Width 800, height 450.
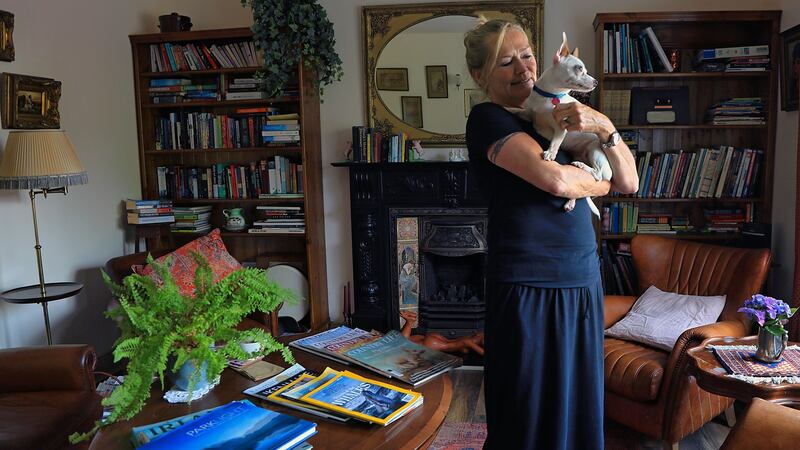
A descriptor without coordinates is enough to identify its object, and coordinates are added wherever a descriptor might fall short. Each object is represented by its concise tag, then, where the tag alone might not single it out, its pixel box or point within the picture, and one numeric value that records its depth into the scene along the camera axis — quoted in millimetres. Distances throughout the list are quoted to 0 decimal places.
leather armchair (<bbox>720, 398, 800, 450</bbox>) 1191
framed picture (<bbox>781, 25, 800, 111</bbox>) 3029
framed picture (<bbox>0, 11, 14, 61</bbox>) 2947
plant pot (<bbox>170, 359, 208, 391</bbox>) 1569
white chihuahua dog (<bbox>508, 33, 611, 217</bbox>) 1340
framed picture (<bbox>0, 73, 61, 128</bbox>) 2969
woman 1347
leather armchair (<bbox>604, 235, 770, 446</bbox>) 2348
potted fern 1374
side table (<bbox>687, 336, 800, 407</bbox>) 1886
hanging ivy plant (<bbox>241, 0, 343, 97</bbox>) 3408
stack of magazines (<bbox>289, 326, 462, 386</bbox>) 1671
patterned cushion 2995
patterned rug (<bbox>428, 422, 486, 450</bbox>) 2562
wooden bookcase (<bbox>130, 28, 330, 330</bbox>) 3729
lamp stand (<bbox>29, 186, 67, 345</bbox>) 2896
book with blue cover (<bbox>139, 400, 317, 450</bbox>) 1233
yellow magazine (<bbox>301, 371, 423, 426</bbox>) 1426
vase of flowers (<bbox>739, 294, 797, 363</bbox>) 2029
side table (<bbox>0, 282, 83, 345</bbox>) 2797
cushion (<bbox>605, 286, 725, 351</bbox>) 2645
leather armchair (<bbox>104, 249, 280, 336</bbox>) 3071
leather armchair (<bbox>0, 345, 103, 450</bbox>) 2053
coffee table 1347
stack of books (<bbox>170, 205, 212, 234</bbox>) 3916
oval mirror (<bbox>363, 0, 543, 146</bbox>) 3734
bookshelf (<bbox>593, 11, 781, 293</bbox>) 3340
